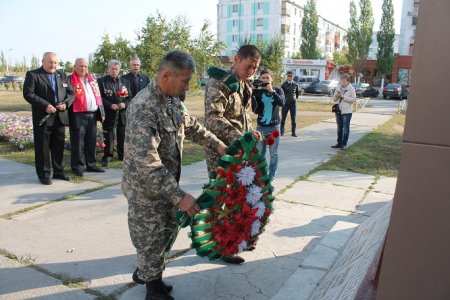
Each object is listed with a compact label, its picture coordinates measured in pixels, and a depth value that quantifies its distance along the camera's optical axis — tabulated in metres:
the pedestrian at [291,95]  11.38
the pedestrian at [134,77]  7.70
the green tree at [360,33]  53.59
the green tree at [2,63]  63.27
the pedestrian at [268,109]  5.96
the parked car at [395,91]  35.12
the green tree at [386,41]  51.88
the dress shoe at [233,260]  3.61
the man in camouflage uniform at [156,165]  2.54
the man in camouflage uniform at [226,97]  3.51
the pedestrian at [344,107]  9.56
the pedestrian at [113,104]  7.14
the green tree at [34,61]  62.06
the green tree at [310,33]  61.59
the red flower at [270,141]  3.19
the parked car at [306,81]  41.12
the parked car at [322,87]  37.38
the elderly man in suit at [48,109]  5.73
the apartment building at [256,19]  69.56
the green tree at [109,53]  12.69
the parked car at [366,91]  37.31
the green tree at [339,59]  69.31
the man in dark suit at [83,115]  6.35
